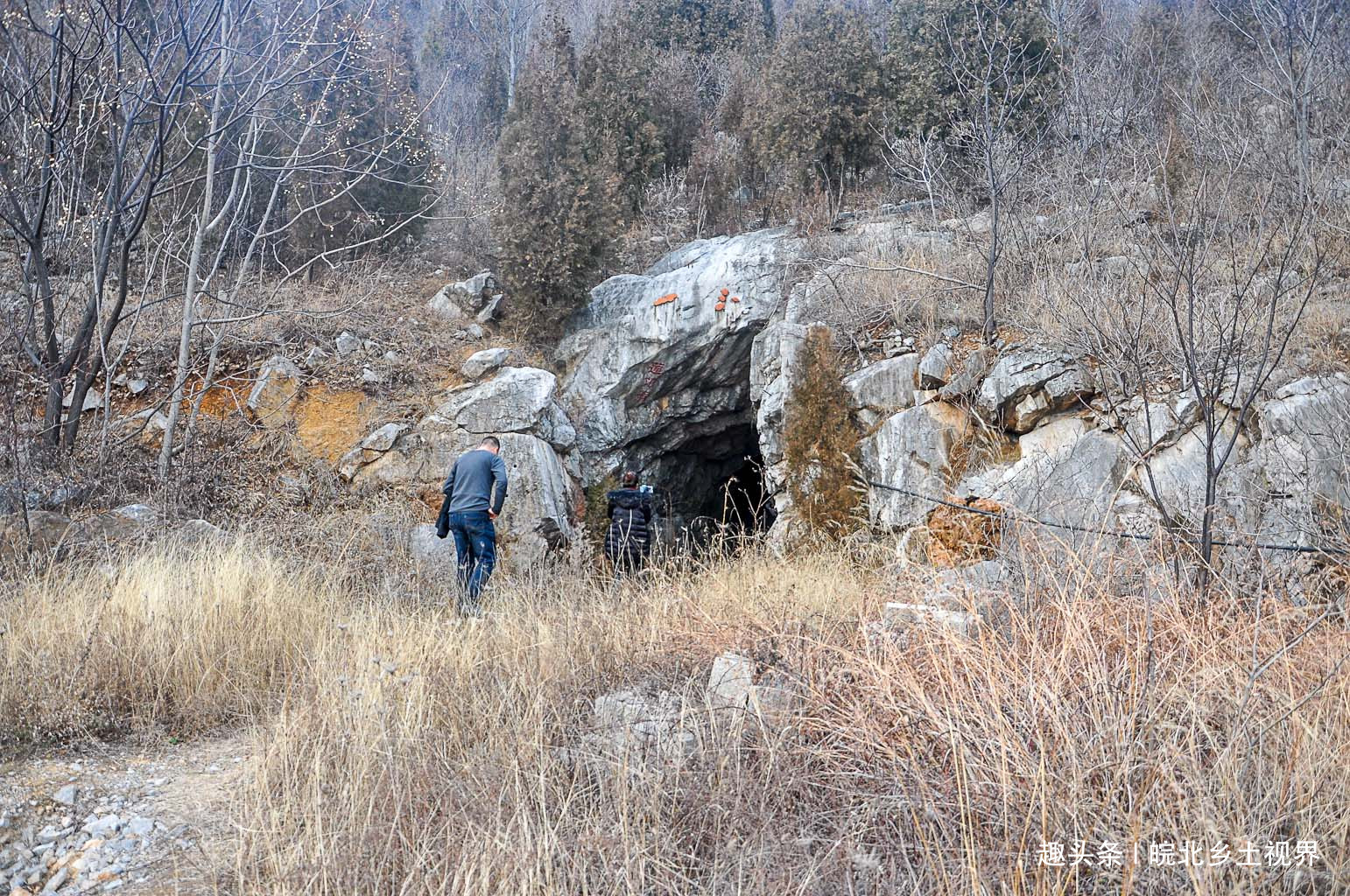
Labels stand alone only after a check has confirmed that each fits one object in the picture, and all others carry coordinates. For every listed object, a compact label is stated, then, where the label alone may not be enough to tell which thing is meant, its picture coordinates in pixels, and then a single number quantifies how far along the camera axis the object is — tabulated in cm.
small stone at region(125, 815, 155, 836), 322
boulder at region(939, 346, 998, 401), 899
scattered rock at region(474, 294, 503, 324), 1297
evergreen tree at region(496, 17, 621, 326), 1238
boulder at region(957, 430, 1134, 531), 688
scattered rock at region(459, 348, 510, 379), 1146
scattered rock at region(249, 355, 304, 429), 1044
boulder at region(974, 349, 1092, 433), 830
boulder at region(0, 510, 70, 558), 604
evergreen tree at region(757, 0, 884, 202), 1366
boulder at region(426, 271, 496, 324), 1301
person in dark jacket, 780
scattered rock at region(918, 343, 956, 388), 927
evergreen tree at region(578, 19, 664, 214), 1541
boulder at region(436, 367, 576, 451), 1052
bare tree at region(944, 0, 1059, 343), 938
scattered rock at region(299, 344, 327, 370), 1113
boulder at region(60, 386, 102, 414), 1024
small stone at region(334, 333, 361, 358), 1149
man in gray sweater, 691
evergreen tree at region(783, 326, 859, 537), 889
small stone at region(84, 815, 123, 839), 323
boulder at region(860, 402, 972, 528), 873
